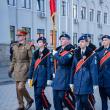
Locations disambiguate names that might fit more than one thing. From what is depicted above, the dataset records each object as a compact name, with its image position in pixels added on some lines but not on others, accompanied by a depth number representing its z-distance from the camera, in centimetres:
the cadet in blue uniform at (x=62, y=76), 635
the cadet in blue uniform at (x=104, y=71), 656
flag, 796
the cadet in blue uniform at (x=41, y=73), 678
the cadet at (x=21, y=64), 726
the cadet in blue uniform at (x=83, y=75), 589
